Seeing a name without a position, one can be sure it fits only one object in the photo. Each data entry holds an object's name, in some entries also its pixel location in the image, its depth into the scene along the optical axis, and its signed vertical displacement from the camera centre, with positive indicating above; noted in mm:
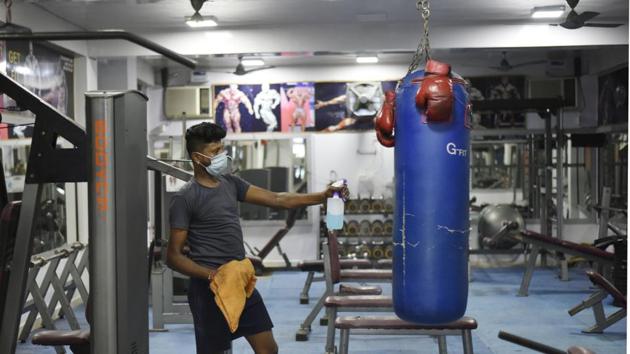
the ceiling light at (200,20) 6266 +1459
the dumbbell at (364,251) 9266 -1158
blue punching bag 3141 -189
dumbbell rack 9320 -906
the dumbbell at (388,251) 9344 -1170
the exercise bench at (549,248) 6938 -900
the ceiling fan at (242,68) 9302 +1340
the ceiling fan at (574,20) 6061 +1264
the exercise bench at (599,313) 5695 -1256
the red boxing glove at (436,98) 3096 +292
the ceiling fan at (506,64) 9402 +1377
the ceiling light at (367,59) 9529 +1462
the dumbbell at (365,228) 9453 -867
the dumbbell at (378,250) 9320 -1150
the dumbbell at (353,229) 9414 -875
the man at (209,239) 3297 -352
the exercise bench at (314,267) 6199 -972
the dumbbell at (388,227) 9453 -858
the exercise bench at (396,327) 3863 -924
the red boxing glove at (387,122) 3365 +206
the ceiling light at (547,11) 6973 +1527
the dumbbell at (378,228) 9430 -874
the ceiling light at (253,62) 9539 +1446
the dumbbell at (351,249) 9262 -1133
